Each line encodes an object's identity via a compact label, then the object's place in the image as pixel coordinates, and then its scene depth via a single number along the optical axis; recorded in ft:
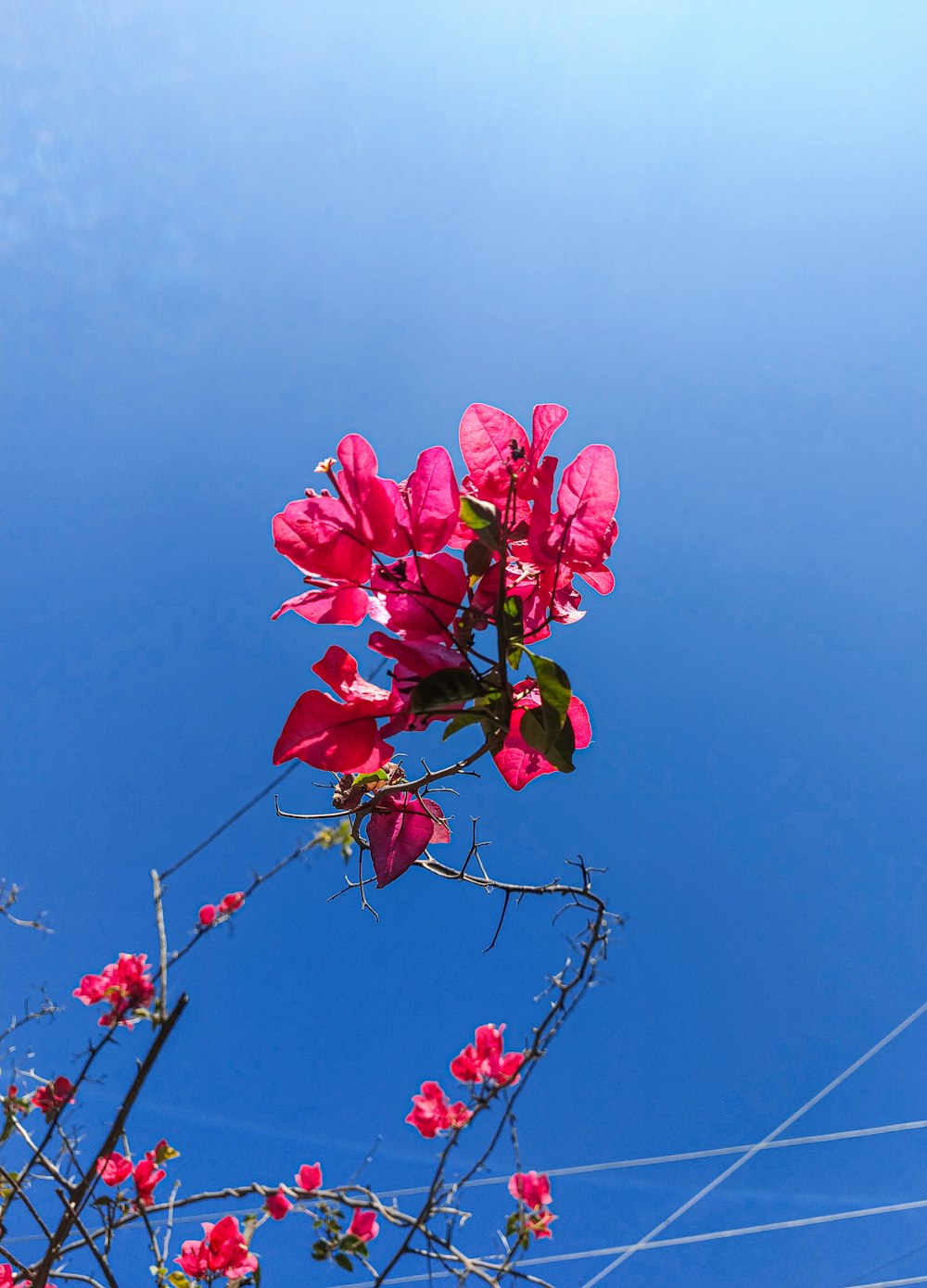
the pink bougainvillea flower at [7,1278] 3.23
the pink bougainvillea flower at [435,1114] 4.37
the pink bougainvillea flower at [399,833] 1.46
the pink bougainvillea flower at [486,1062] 3.90
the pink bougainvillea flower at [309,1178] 4.39
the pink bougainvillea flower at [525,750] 1.32
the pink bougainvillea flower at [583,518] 1.30
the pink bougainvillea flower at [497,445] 1.41
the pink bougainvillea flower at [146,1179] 3.73
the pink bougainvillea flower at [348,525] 1.20
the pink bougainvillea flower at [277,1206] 3.49
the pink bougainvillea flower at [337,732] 1.21
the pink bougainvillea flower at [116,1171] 3.50
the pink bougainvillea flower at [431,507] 1.25
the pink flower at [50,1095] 3.78
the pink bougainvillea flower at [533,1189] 4.58
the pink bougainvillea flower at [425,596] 1.19
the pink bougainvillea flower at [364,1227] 4.30
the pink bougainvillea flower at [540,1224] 4.21
